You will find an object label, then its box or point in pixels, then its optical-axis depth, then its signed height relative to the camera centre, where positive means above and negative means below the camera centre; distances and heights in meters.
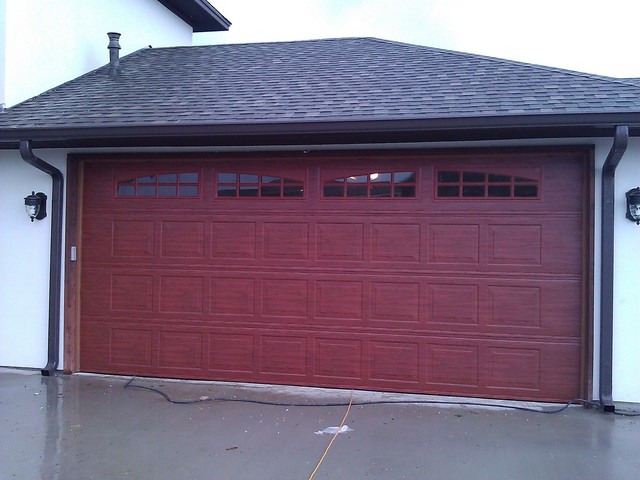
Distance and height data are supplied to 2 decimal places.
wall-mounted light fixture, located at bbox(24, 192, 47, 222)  7.59 +0.40
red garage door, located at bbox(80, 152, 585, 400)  6.67 -0.34
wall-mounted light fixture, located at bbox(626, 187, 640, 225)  6.23 +0.40
